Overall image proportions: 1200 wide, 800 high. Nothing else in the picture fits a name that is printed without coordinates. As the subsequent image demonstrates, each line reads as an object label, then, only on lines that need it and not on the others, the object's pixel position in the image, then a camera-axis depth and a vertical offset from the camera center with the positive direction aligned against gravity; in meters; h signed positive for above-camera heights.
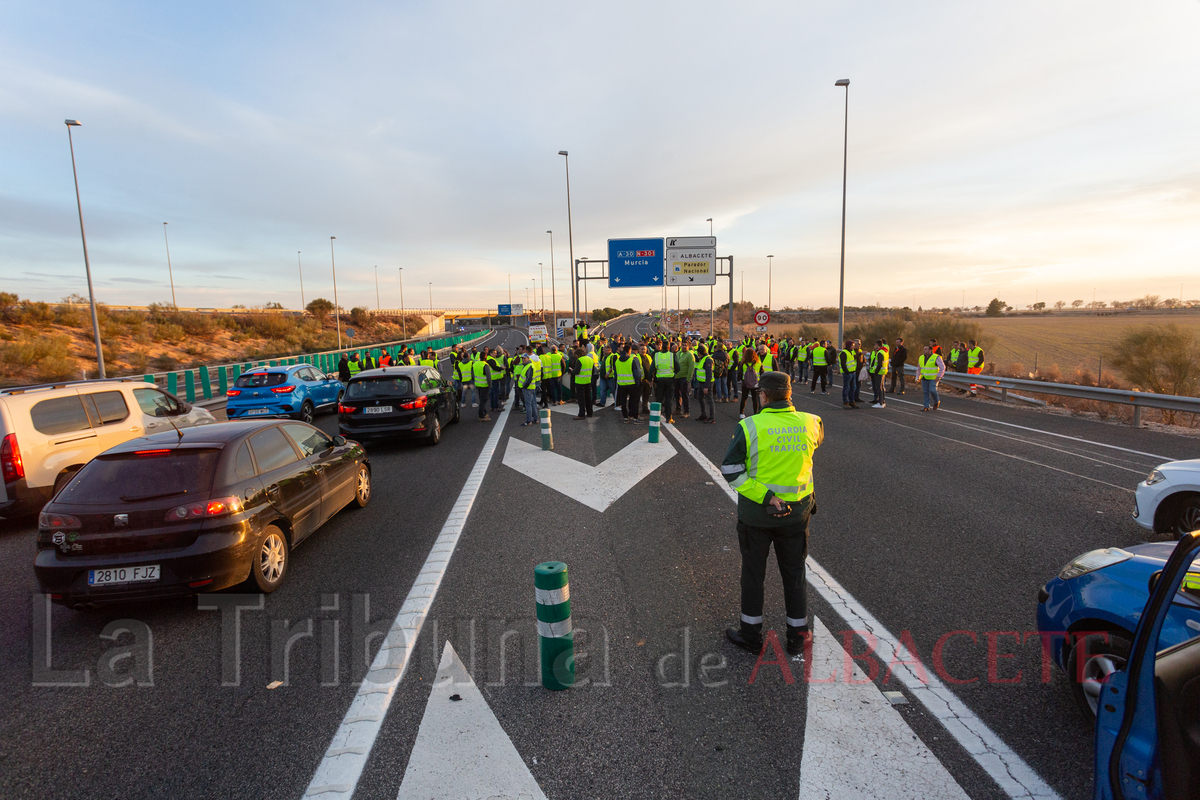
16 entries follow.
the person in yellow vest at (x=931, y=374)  15.25 -1.50
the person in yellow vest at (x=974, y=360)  19.47 -1.50
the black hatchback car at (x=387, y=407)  11.23 -1.53
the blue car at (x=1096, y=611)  3.09 -1.60
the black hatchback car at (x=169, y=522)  4.56 -1.52
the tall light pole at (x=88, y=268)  20.22 +2.18
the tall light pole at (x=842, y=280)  24.86 +1.49
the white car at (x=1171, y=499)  5.57 -1.76
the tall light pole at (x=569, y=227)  36.66 +6.10
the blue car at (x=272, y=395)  14.45 -1.66
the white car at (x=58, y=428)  6.85 -1.24
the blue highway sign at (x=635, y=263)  29.41 +2.78
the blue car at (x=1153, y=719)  1.85 -1.31
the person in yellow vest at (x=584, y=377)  14.91 -1.38
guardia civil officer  3.93 -1.18
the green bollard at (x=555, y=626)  3.49 -1.79
